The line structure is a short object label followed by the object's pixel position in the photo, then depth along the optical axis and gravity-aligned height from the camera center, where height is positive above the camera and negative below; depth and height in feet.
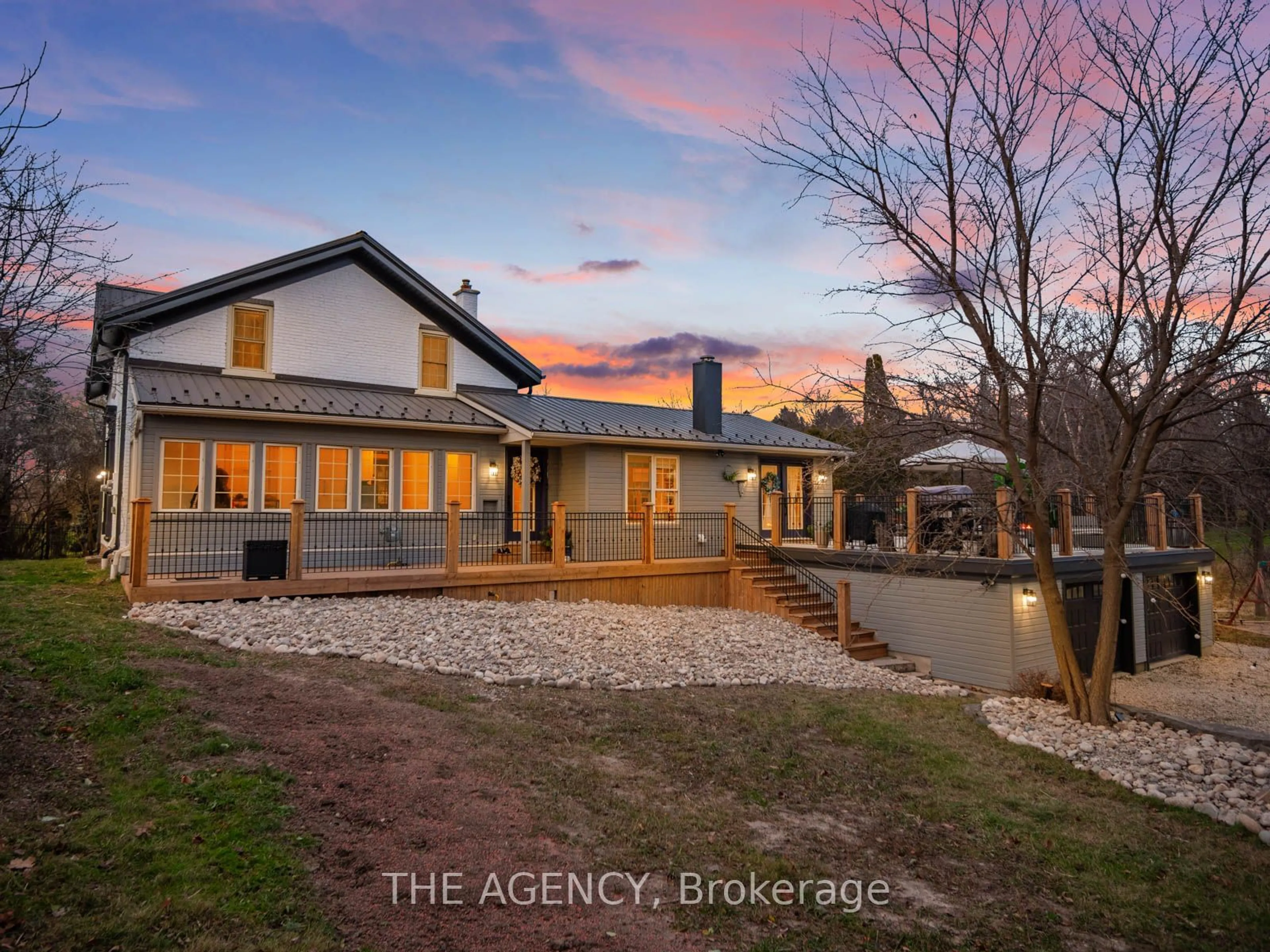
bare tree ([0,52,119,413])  15.34 +6.10
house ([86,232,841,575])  41.96 +6.14
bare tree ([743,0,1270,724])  23.70 +11.68
